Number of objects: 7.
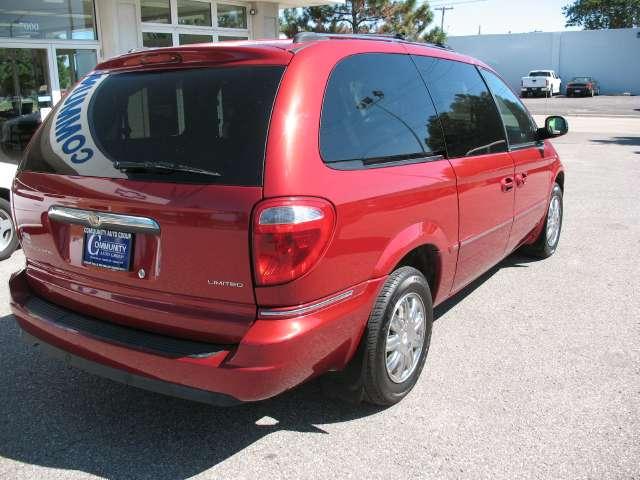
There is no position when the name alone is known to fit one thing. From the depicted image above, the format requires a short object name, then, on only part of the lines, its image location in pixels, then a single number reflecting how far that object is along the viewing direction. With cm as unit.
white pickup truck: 4669
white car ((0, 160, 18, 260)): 594
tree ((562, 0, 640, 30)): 6825
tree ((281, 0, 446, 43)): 2292
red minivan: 244
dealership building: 973
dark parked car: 4634
